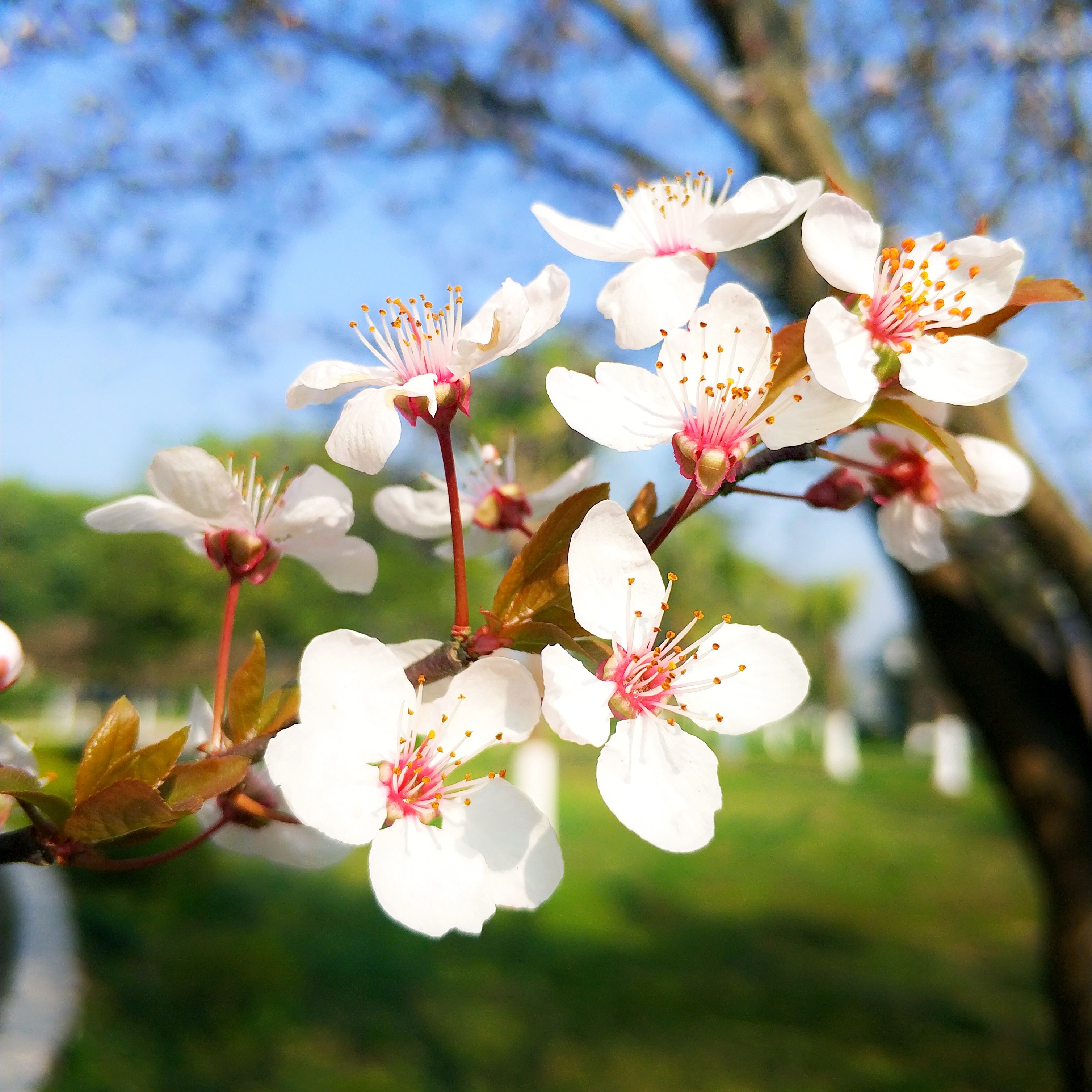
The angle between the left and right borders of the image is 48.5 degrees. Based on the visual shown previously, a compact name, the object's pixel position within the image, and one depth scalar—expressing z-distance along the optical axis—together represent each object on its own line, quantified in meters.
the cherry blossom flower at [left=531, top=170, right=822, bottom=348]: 0.10
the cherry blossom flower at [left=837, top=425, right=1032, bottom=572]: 0.12
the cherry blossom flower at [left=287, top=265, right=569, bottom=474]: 0.10
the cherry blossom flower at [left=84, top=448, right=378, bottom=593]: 0.11
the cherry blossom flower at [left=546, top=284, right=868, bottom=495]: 0.10
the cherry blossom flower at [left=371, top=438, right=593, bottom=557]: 0.13
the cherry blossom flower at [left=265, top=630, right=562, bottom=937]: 0.09
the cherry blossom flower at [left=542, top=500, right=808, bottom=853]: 0.09
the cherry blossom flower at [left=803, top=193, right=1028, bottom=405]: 0.09
